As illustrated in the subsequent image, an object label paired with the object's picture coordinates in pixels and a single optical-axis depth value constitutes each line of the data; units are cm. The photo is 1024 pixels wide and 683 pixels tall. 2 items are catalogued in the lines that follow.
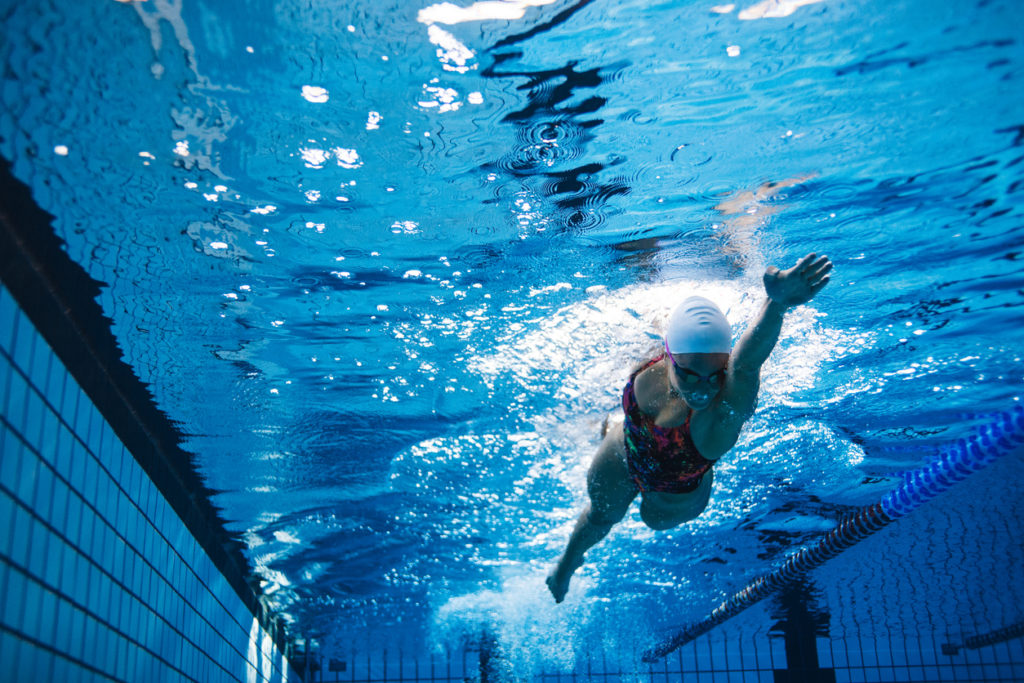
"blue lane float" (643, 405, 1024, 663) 634
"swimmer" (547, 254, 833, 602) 362
